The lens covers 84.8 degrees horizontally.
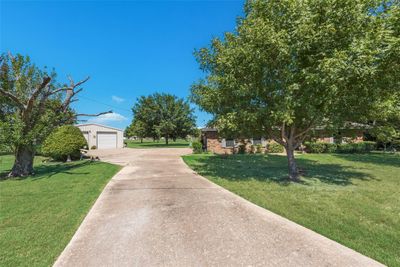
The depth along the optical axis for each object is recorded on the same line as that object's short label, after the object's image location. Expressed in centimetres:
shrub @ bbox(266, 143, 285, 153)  1966
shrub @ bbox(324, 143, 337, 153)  1938
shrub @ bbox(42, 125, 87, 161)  1488
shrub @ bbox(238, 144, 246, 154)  1958
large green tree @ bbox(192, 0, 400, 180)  578
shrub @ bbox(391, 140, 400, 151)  2005
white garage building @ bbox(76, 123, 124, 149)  3017
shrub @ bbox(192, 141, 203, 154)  1964
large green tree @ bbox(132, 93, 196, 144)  3553
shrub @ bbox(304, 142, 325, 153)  1920
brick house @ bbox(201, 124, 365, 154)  1995
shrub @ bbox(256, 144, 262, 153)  1962
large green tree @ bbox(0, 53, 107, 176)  908
